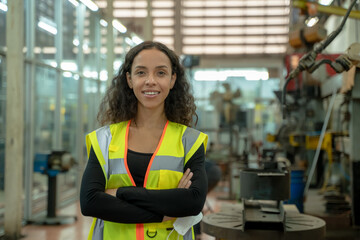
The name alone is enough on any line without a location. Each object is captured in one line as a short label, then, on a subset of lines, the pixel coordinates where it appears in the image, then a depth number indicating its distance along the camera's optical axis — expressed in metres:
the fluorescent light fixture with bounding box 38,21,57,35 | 5.85
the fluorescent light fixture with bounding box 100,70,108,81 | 8.10
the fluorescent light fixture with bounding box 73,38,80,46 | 6.84
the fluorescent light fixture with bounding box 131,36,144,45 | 8.97
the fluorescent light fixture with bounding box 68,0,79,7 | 6.49
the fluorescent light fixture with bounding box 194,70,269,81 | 12.45
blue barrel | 4.39
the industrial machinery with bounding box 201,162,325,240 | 2.36
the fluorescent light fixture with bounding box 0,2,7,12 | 4.72
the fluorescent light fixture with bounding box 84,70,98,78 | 7.39
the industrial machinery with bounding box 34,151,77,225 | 5.19
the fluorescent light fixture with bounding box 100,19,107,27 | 7.68
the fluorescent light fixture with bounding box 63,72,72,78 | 6.40
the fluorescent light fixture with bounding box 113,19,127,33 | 7.70
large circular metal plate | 2.33
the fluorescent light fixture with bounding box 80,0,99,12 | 6.63
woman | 1.47
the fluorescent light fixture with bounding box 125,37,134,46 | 8.95
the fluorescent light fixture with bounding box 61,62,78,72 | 6.34
